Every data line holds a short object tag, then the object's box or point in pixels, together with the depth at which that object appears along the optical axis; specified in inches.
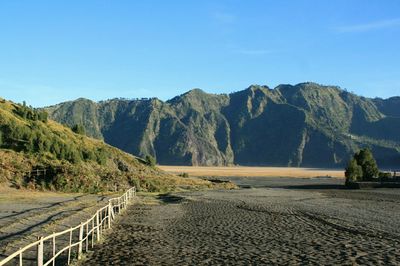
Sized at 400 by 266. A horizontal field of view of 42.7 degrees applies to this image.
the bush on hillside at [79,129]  4026.6
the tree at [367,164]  3489.2
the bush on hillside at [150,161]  4062.5
